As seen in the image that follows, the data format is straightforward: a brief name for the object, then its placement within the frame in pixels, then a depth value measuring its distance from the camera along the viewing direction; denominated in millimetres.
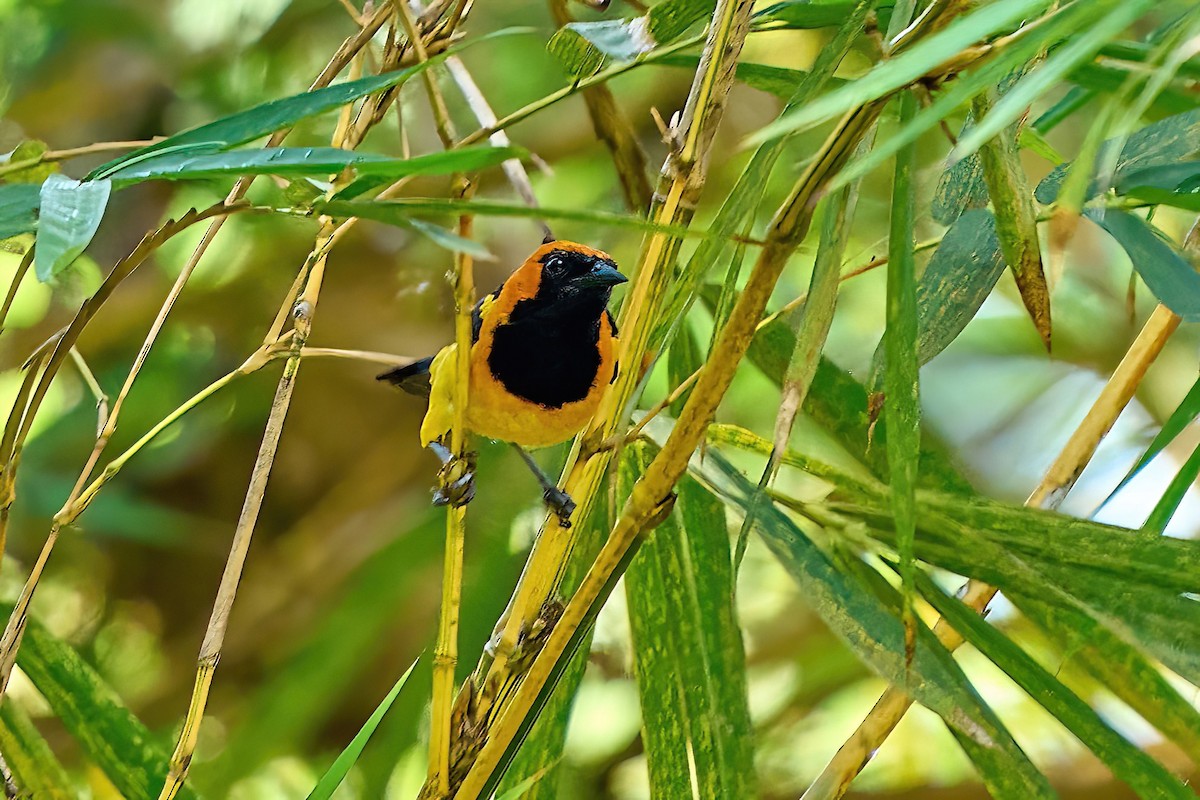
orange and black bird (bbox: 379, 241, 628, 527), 4587
